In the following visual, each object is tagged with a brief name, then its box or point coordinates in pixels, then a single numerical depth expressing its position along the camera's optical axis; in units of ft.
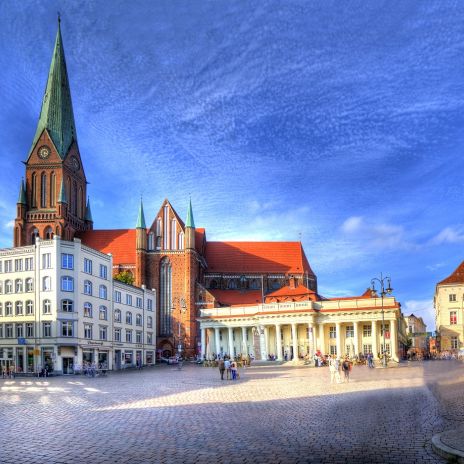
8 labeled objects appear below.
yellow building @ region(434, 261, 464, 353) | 318.04
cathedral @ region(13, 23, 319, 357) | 316.40
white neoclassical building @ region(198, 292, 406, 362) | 256.93
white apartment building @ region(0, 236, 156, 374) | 197.36
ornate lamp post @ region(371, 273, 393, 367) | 166.09
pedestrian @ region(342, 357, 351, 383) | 110.22
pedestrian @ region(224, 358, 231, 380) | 133.34
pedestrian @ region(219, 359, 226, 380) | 129.80
